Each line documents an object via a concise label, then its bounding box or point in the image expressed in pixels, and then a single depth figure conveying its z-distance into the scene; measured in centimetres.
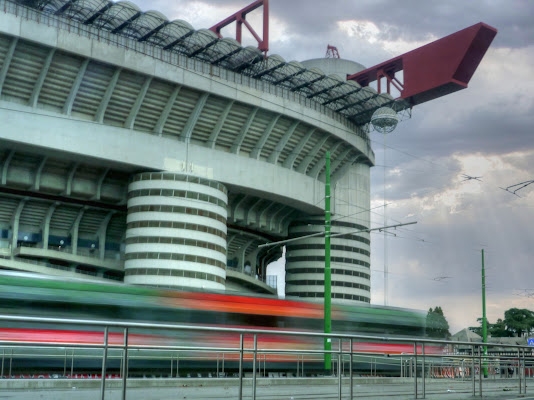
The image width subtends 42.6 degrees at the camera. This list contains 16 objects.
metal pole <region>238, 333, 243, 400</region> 1126
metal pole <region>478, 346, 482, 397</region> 1656
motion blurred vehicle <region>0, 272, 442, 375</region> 1157
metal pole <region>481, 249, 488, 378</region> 4268
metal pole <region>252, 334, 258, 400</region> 1152
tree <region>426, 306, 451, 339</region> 4616
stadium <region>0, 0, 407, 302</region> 4806
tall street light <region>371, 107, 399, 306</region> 6212
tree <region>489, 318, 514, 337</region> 11081
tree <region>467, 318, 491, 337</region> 11899
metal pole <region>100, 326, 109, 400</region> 952
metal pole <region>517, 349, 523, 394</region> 1750
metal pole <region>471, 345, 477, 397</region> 1645
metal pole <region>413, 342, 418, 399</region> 1444
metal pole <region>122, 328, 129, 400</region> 971
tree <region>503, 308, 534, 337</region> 10669
